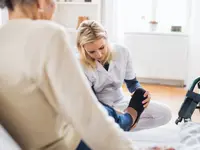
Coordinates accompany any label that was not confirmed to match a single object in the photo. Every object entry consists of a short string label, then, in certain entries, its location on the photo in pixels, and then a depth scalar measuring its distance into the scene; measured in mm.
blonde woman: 2039
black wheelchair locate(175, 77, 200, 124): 2059
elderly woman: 681
